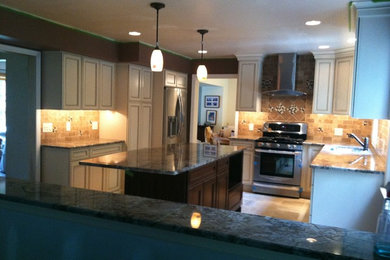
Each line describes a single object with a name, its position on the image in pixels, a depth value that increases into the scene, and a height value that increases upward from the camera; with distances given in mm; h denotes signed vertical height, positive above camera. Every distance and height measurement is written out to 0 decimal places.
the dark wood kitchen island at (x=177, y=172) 2871 -602
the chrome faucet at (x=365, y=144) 4559 -357
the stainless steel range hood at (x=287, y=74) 5676 +724
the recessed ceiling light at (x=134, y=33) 4469 +1050
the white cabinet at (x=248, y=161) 5816 -835
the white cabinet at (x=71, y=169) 4266 -830
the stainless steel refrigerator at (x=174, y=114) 6129 -63
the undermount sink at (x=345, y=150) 4426 -458
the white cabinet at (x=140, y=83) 5344 +444
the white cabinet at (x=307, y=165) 5390 -812
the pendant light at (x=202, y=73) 4070 +488
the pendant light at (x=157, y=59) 3207 +504
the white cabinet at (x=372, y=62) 3027 +530
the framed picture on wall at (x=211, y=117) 11470 -159
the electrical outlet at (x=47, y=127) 4496 -294
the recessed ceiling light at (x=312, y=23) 3603 +1047
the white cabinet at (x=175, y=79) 6125 +627
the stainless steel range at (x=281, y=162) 5488 -805
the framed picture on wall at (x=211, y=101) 11498 +394
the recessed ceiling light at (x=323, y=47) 5028 +1087
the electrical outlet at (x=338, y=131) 5750 -242
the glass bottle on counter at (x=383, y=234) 871 -330
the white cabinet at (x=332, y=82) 5261 +583
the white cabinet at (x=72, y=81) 4324 +356
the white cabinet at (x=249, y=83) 5941 +563
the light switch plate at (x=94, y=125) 5359 -283
